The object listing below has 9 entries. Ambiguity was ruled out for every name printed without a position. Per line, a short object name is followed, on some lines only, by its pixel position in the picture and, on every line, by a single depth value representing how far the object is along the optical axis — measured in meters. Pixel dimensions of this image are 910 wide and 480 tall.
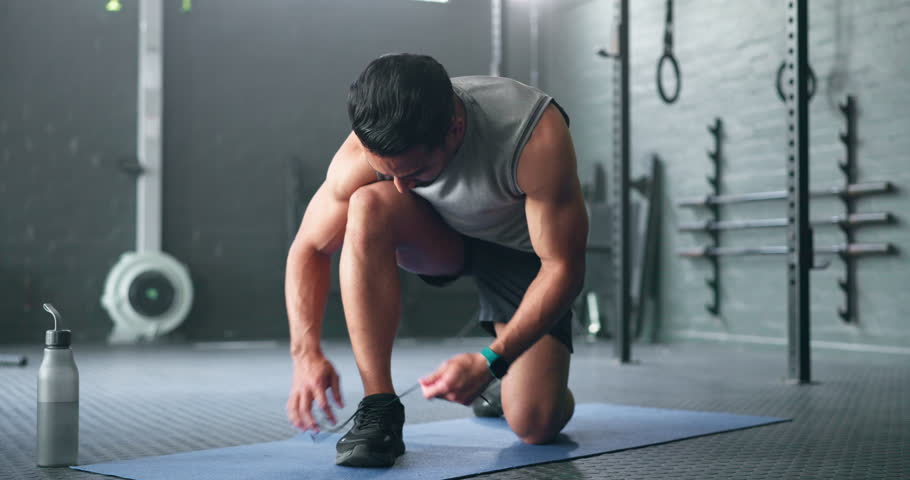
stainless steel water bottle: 1.62
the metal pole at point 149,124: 5.68
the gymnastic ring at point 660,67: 4.48
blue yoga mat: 1.63
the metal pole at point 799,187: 3.34
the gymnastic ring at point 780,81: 4.37
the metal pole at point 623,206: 4.09
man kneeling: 1.47
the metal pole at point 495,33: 6.55
